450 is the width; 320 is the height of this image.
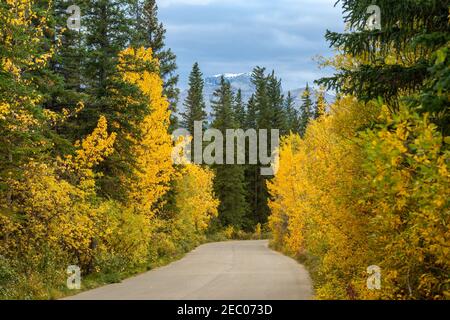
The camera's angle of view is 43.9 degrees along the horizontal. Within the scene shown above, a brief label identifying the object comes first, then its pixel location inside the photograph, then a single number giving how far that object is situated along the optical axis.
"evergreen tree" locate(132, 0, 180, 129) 45.88
